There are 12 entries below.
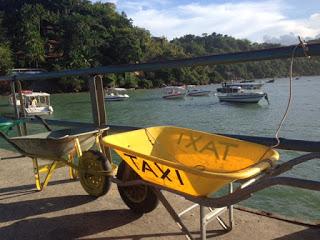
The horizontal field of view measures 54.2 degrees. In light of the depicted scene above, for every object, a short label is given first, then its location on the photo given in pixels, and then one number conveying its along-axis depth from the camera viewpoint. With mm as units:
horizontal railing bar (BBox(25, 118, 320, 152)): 1812
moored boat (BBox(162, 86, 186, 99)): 41981
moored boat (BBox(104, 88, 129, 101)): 40221
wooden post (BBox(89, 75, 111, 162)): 2896
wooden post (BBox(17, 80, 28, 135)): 3832
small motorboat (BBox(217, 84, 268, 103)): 34366
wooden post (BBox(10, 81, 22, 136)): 3801
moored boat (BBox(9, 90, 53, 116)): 26474
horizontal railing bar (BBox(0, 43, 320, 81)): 1730
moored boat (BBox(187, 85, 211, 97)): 44803
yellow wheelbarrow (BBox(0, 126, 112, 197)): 2605
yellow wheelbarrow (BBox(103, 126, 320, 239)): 1595
